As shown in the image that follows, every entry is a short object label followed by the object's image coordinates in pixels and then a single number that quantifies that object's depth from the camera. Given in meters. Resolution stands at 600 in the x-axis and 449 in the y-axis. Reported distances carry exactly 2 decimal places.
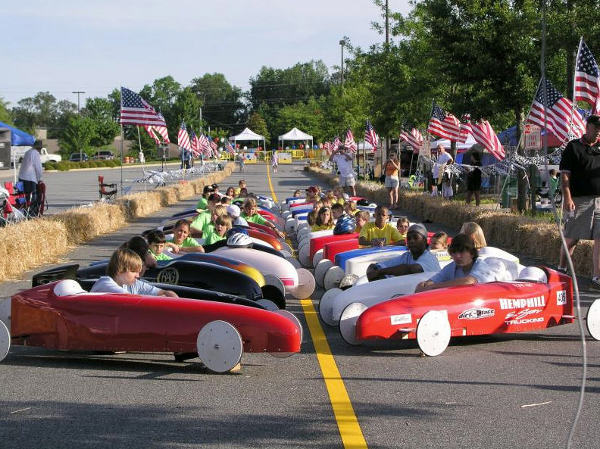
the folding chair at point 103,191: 29.32
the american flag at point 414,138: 35.56
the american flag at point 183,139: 46.76
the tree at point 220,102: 175.50
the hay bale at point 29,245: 13.98
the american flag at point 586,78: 17.36
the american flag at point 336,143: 61.22
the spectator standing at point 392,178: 28.28
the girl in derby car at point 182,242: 12.04
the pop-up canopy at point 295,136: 103.19
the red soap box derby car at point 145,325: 7.18
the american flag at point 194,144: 54.91
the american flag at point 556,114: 19.64
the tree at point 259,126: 150.38
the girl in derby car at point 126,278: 7.90
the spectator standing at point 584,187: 11.55
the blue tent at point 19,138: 36.34
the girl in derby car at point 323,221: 16.03
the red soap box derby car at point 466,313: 7.93
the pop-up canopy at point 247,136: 107.40
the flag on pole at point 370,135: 41.50
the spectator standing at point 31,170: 22.03
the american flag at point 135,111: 26.64
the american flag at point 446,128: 30.22
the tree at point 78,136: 110.12
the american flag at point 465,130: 31.03
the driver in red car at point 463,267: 8.72
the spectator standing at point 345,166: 31.95
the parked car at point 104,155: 107.60
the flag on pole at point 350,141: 48.97
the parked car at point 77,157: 103.81
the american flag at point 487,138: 24.17
